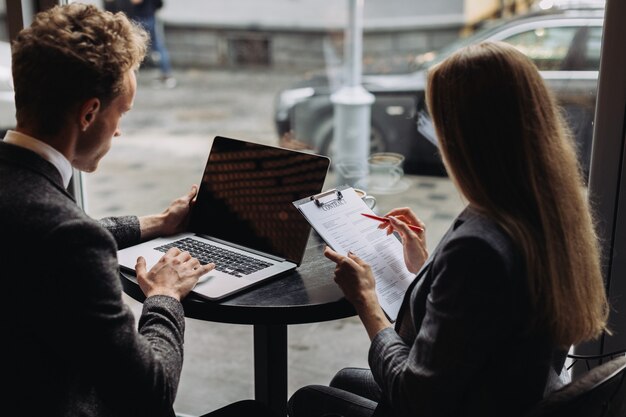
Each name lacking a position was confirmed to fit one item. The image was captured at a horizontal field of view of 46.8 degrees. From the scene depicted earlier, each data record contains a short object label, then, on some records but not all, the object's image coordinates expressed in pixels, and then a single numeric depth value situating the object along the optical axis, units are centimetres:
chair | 110
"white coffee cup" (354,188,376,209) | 178
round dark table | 148
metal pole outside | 465
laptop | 164
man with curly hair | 110
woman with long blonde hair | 113
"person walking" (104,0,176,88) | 656
